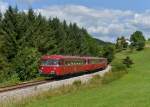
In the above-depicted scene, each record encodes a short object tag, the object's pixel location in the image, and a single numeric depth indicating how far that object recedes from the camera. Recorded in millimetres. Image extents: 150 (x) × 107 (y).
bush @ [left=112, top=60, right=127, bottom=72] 36732
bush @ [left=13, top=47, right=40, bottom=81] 25566
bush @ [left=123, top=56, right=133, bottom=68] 53730
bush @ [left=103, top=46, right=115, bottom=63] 68512
